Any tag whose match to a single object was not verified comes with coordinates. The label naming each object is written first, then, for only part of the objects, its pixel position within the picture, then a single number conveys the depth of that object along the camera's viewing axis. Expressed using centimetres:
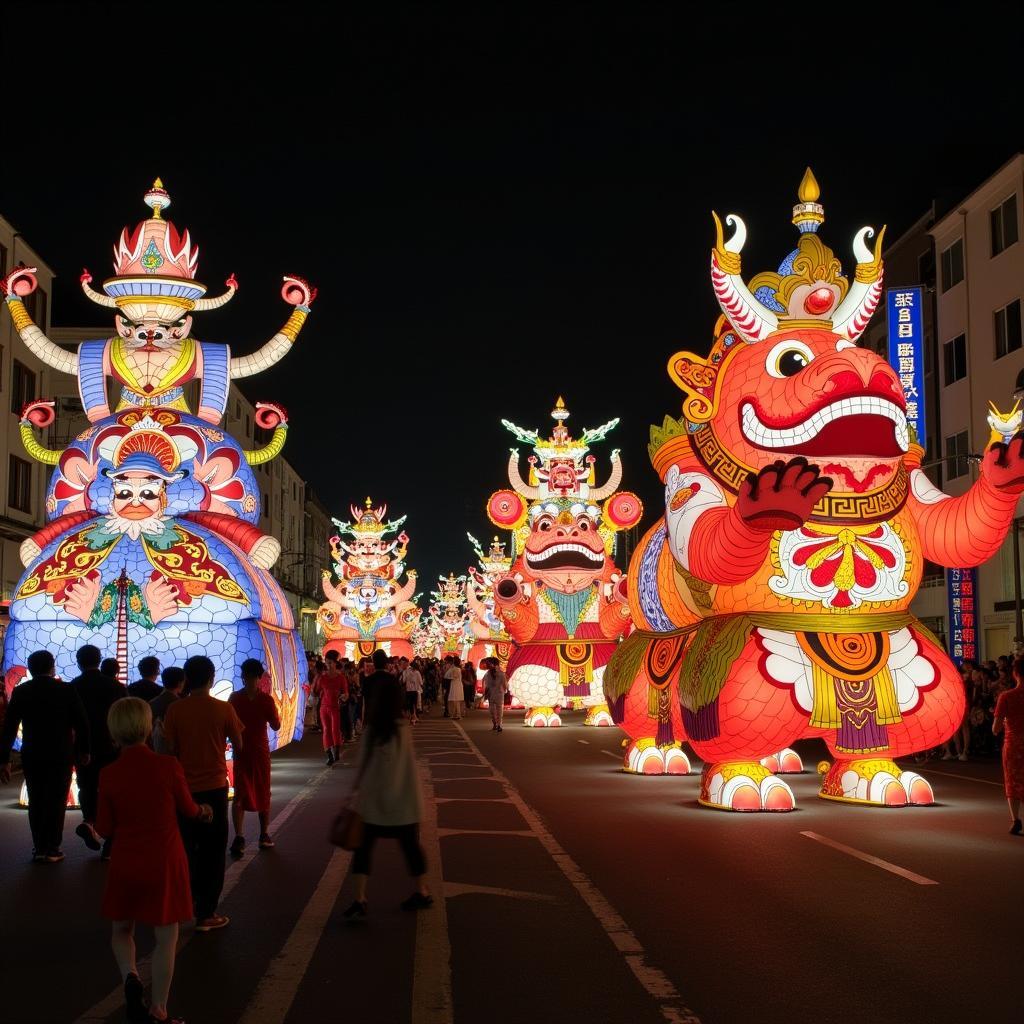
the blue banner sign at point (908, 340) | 2975
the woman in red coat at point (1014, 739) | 1155
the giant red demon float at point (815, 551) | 1237
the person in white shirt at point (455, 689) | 3394
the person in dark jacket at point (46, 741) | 1037
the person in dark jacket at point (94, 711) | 1090
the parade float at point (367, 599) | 4688
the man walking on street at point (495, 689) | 2753
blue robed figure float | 1370
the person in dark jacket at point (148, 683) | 1077
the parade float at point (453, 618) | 8056
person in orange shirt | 785
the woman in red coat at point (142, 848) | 570
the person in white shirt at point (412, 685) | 2844
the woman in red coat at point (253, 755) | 1047
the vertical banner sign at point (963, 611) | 2923
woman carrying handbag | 827
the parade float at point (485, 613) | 4889
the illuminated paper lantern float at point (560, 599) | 2852
